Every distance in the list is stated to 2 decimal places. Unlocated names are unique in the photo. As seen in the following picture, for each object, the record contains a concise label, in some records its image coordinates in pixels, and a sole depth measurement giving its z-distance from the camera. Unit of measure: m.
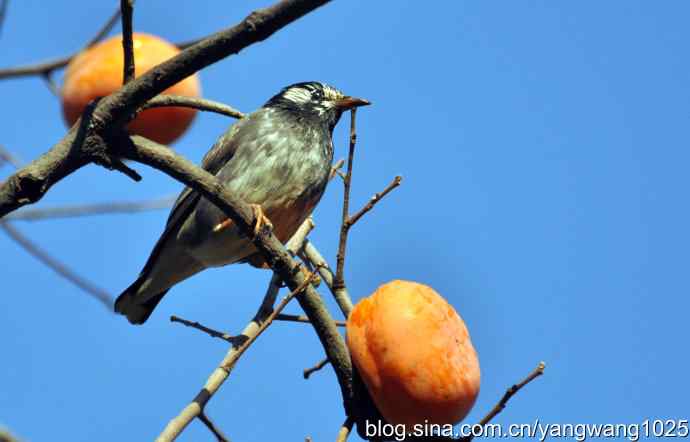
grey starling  8.30
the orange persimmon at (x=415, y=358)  5.46
